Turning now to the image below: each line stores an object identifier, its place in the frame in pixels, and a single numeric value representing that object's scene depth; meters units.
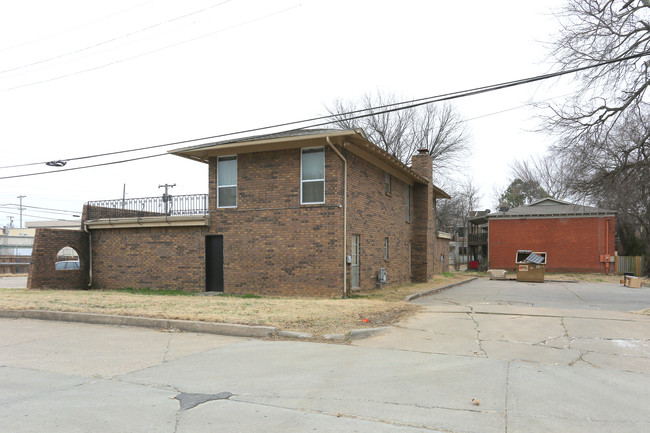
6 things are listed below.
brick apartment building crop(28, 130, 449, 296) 15.11
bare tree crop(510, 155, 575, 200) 52.61
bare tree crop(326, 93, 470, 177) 40.88
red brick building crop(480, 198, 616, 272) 31.64
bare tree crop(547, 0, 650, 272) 14.87
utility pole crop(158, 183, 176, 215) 18.63
